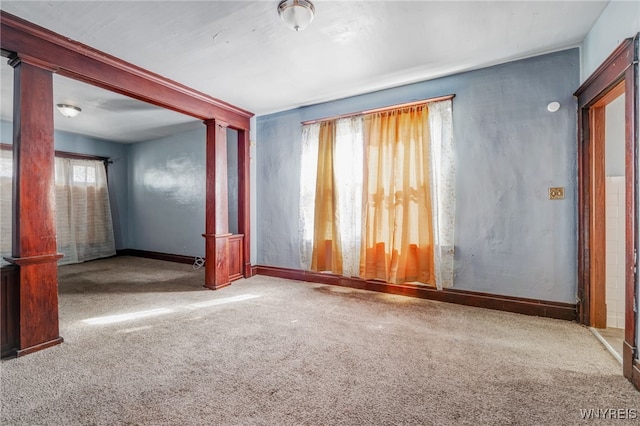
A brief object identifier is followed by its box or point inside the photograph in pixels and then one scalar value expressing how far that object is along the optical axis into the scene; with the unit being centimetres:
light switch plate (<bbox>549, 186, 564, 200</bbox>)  280
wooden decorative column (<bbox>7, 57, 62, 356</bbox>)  221
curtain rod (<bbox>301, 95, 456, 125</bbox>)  329
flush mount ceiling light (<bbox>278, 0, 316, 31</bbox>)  204
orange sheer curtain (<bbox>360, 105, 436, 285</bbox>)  337
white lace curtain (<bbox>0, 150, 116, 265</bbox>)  568
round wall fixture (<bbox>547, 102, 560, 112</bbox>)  279
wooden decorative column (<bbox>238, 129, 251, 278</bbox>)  456
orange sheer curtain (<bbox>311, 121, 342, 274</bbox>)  396
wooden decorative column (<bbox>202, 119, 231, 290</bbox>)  402
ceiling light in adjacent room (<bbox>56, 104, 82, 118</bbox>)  399
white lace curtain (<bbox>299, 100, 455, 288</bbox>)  327
